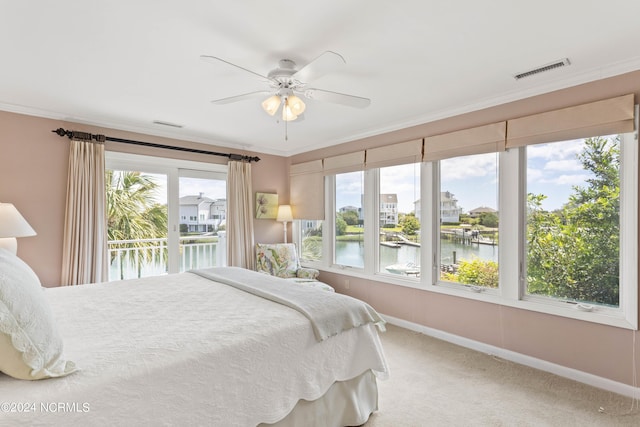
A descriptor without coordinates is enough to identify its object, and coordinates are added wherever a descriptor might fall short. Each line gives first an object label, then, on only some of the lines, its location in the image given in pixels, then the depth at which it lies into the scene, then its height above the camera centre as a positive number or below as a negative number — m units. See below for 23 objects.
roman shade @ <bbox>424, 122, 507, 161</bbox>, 2.97 +0.75
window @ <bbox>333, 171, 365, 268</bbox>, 4.47 -0.06
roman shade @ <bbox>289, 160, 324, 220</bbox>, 4.86 +0.41
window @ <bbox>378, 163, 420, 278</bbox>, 3.81 -0.06
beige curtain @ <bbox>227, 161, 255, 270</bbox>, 4.64 -0.02
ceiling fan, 2.21 +0.91
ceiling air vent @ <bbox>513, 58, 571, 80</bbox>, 2.30 +1.13
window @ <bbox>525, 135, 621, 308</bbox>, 2.48 -0.05
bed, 1.12 -0.63
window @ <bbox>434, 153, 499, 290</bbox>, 3.16 -0.05
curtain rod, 3.40 +0.91
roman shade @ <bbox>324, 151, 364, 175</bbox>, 4.28 +0.75
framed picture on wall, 5.05 +0.17
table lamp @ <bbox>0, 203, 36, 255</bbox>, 2.60 -0.09
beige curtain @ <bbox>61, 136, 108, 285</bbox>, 3.39 -0.01
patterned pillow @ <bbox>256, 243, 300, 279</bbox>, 4.53 -0.66
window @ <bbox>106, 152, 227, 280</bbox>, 4.03 +0.02
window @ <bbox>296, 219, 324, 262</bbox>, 5.07 -0.42
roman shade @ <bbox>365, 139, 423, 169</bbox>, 3.63 +0.75
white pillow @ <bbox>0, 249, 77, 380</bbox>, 1.08 -0.44
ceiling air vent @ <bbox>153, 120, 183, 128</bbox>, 3.71 +1.13
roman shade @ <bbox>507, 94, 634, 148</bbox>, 2.32 +0.75
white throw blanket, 1.85 -0.58
